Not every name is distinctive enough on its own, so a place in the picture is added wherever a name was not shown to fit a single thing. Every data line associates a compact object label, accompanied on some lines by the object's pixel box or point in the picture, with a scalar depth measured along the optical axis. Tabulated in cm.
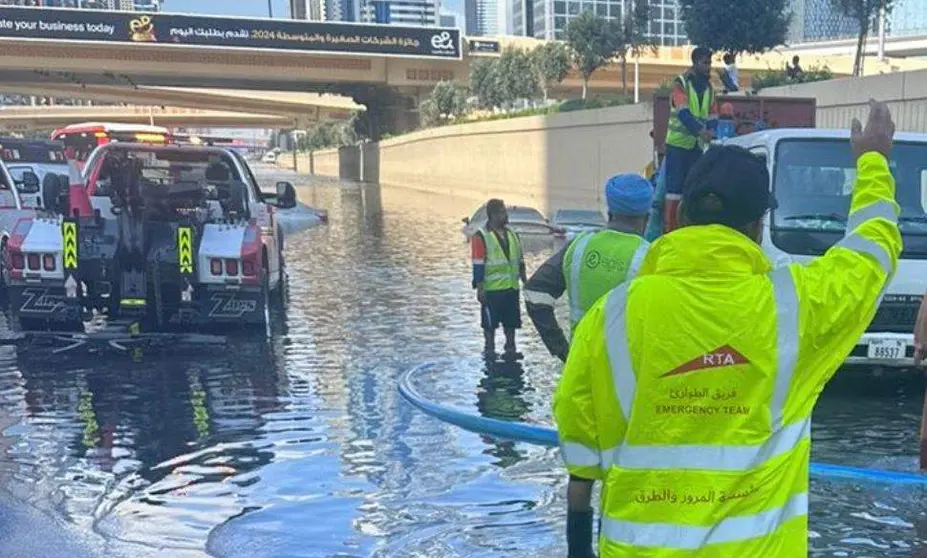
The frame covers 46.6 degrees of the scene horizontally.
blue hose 650
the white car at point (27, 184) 1689
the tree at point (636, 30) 3866
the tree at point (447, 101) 6831
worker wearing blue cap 484
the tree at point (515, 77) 5600
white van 834
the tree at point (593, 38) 4422
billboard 6012
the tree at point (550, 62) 5191
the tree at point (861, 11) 2623
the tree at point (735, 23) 2767
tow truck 1069
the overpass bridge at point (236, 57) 6084
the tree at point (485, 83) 5903
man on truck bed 876
